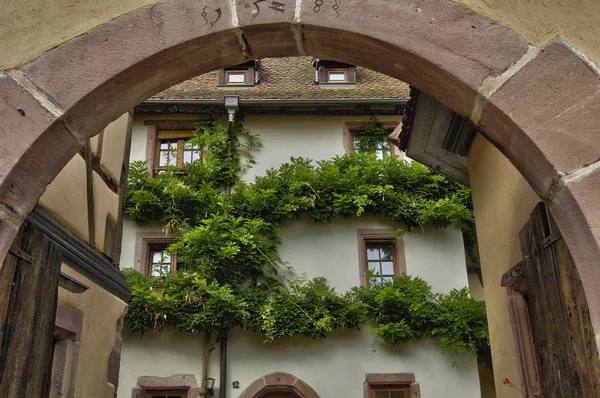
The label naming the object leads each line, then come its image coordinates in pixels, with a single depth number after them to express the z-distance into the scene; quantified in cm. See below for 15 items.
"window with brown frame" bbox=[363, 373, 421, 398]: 1139
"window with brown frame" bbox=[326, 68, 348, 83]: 1444
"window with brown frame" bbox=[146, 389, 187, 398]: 1148
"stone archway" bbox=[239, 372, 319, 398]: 1132
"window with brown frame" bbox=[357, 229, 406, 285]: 1238
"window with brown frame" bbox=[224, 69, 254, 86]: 1439
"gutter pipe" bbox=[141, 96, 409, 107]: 1325
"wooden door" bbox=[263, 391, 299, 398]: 1170
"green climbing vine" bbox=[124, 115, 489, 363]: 1127
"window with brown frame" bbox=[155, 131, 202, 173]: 1332
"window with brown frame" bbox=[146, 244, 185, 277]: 1220
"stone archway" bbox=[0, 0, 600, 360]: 227
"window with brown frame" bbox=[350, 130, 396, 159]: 1337
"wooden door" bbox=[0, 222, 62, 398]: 285
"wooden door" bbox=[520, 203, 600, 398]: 265
